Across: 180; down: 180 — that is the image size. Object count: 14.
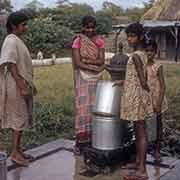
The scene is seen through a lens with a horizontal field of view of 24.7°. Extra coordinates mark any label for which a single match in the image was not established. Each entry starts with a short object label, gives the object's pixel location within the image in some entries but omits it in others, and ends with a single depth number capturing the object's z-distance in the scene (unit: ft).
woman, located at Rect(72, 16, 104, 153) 14.95
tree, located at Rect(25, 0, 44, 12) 96.20
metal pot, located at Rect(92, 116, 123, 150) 13.69
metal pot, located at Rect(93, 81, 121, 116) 13.57
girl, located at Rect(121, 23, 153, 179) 12.74
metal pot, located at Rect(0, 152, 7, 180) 10.46
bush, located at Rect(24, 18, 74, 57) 67.00
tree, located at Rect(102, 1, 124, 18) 114.21
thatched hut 66.80
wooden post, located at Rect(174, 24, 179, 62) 63.86
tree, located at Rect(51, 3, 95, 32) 82.10
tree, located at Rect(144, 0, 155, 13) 110.11
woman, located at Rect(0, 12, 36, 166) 13.84
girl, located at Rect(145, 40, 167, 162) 14.21
